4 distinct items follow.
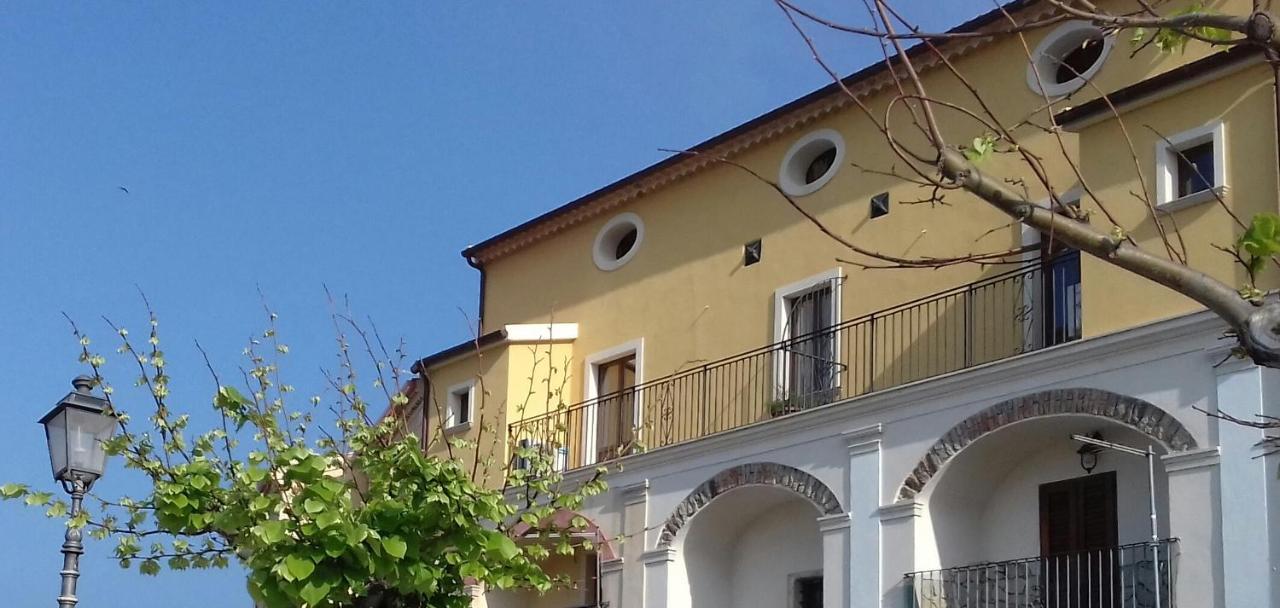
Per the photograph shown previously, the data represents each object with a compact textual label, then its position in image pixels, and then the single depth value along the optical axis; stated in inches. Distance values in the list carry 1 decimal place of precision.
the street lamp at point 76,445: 530.3
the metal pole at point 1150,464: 560.2
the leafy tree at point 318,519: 516.4
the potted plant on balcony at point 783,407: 755.4
